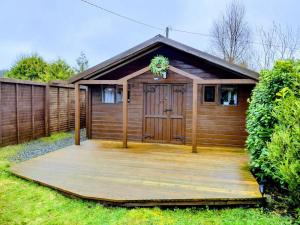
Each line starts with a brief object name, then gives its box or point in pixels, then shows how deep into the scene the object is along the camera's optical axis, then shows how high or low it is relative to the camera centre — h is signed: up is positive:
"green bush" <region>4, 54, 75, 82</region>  15.38 +2.18
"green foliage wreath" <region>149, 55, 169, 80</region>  6.77 +1.11
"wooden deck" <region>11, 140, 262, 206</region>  3.42 -1.25
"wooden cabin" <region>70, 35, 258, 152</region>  7.02 +0.18
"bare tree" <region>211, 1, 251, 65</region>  16.53 +4.98
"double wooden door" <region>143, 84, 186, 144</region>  7.36 -0.22
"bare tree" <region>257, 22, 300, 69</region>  11.77 +3.16
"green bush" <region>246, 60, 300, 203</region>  2.93 -0.31
